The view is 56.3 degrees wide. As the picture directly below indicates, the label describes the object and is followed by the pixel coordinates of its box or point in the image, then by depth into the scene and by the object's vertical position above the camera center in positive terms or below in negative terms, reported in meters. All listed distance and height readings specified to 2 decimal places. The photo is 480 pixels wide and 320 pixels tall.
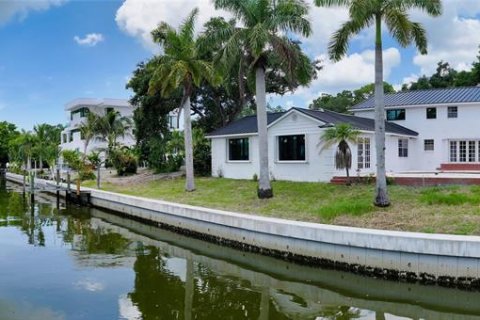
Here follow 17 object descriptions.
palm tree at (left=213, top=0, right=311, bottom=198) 17.81 +4.90
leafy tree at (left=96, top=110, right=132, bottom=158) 43.53 +3.63
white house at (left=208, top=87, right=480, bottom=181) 22.44 +1.22
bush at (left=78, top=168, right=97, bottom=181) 37.19 -0.99
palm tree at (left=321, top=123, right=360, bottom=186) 19.58 +0.93
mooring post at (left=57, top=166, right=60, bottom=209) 30.05 -1.57
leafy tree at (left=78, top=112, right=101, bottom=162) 43.38 +3.62
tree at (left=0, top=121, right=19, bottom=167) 72.88 +4.72
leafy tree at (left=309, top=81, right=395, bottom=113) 57.34 +8.48
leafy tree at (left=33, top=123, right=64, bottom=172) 43.59 +2.42
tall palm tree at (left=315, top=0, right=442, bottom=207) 14.69 +4.57
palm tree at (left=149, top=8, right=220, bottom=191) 22.67 +4.95
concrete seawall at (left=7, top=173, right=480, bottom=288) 10.47 -2.35
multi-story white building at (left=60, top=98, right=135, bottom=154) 50.70 +6.31
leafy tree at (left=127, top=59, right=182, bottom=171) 34.16 +3.65
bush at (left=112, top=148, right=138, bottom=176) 36.25 +0.11
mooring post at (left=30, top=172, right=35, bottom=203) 30.69 -1.78
